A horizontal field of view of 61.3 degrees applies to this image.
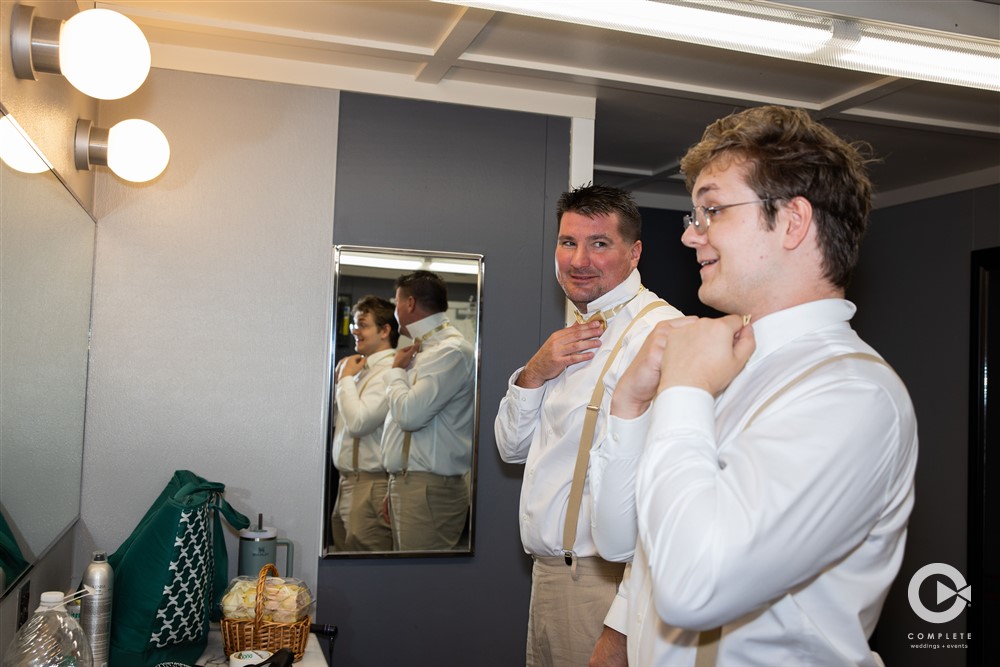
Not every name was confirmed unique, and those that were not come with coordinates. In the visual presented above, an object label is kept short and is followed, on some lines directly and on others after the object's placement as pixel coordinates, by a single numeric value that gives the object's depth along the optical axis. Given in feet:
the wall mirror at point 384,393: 10.85
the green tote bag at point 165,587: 7.35
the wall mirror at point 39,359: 5.79
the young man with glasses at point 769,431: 3.56
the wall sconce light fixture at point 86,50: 5.78
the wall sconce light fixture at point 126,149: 8.41
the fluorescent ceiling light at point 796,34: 7.59
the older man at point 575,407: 7.86
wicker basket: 7.60
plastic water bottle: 5.54
